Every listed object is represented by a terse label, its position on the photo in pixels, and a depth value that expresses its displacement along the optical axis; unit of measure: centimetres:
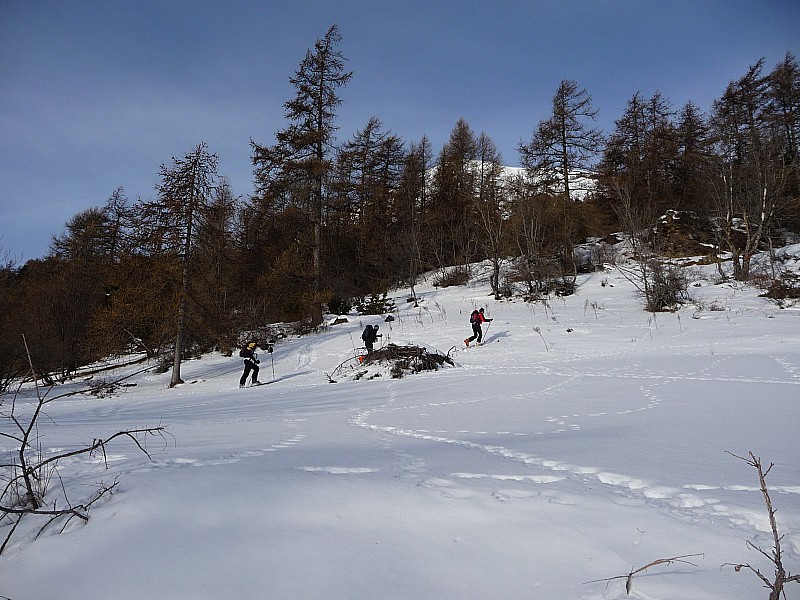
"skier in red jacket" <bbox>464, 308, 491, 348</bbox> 1591
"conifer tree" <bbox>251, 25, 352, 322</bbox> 2277
